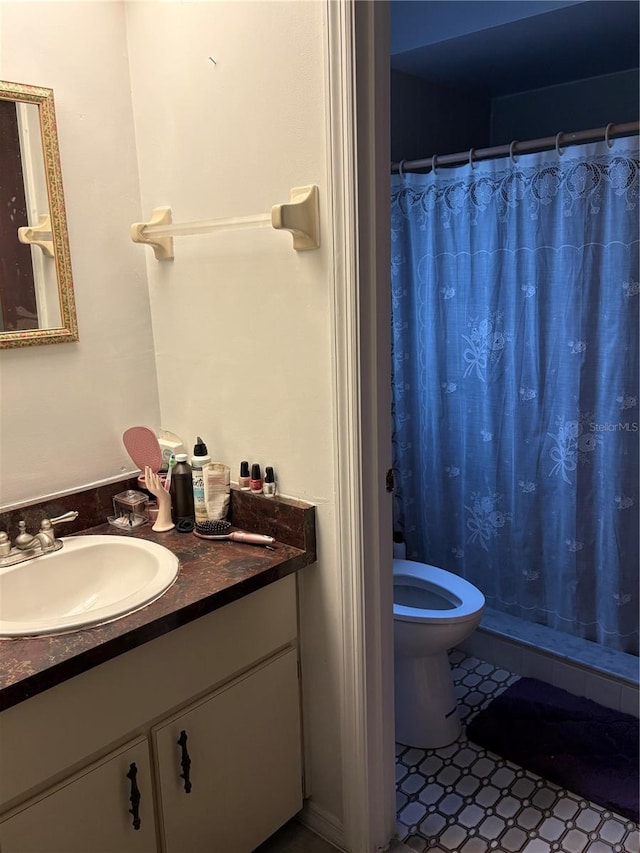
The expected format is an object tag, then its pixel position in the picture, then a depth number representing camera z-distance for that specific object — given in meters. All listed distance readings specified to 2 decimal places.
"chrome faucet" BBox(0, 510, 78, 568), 1.49
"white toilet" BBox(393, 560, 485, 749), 2.01
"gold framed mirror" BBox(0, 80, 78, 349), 1.52
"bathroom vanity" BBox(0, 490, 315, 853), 1.18
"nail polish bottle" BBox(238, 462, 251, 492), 1.66
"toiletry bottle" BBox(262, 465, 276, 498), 1.62
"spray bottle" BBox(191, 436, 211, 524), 1.66
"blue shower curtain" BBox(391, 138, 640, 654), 2.14
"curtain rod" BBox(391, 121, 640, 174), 2.01
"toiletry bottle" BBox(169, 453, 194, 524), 1.71
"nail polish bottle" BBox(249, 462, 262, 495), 1.64
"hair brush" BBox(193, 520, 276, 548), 1.59
